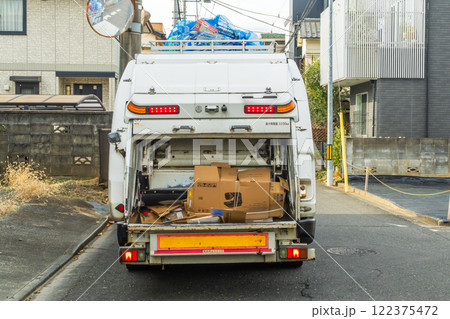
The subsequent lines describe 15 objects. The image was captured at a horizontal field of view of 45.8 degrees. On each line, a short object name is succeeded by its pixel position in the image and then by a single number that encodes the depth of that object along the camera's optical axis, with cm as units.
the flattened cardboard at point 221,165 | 667
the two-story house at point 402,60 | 2095
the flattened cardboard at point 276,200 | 628
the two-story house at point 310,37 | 3541
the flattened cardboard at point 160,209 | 634
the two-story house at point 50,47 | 2312
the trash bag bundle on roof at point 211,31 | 945
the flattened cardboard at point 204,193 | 616
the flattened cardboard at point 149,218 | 622
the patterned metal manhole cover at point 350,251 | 816
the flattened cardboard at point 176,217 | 609
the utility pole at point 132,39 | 1111
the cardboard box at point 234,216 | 591
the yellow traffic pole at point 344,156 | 1779
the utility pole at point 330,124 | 1969
